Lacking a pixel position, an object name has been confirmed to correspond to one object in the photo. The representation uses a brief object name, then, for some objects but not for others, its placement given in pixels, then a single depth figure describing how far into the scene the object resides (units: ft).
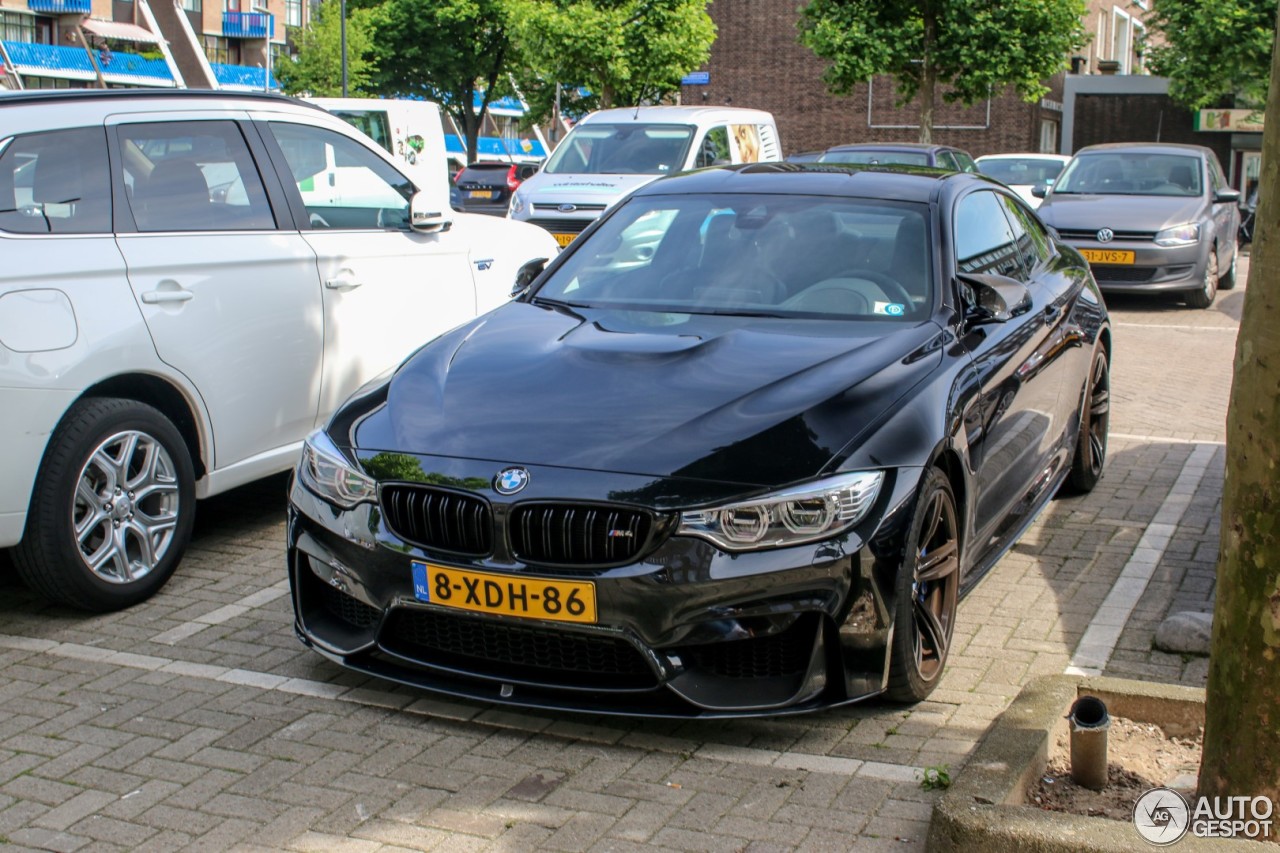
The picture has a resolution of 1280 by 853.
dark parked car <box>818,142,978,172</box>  62.28
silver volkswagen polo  49.49
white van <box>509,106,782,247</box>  54.24
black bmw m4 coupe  12.84
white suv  16.53
